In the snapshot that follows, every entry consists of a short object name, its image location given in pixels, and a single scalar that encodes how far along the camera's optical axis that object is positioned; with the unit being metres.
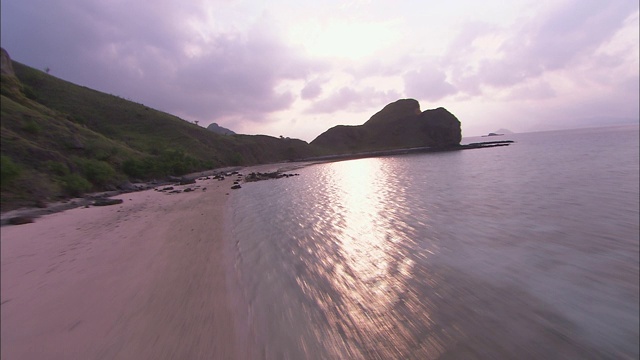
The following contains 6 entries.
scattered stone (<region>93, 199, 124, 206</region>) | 19.35
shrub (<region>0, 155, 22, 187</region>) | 14.59
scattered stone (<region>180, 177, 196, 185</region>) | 38.64
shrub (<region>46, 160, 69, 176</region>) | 21.59
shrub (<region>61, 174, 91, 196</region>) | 21.56
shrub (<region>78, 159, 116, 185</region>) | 27.00
